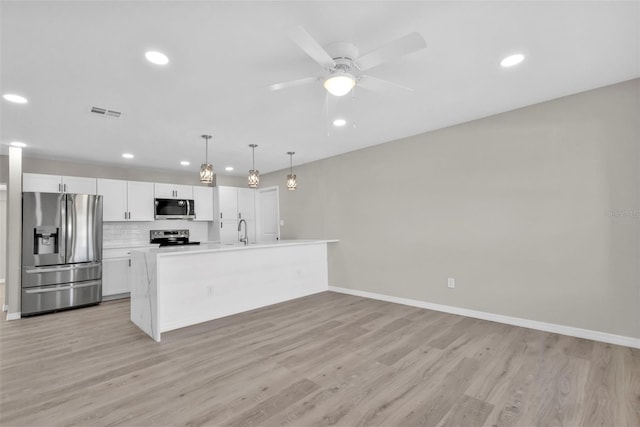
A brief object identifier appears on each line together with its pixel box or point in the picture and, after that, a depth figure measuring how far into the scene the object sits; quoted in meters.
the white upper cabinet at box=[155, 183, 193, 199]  5.80
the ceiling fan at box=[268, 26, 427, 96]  1.64
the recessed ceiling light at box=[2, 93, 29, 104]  2.64
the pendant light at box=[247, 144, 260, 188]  4.10
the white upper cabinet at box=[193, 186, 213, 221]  6.33
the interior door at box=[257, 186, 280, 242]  6.66
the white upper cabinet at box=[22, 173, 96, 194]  4.51
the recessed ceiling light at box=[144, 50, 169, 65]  2.09
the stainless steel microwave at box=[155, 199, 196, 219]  5.77
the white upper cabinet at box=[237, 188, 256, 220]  6.80
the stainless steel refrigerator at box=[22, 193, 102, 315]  4.25
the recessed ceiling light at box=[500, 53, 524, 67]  2.27
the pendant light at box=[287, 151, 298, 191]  4.61
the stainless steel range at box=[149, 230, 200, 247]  5.96
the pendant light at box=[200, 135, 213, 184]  3.62
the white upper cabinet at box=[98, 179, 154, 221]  5.20
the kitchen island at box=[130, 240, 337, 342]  3.40
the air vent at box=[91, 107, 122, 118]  3.02
